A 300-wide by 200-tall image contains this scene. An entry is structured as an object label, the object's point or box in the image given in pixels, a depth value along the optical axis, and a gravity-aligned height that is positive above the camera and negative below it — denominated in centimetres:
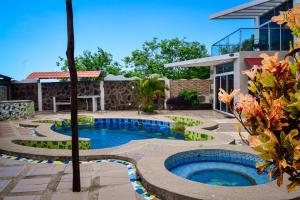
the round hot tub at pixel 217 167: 641 -184
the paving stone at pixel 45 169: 572 -155
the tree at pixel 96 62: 3809 +457
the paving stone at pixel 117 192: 447 -161
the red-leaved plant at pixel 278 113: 161 -12
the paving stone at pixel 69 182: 491 -158
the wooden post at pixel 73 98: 446 -3
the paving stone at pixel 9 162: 647 -154
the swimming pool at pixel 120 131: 1192 -175
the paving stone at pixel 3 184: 493 -159
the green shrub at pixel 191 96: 1980 -11
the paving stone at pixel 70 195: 443 -161
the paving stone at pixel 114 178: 514 -158
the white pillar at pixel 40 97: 2022 -6
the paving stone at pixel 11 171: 569 -156
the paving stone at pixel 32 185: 484 -159
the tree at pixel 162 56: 3569 +517
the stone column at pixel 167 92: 2048 +20
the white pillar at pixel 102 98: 2031 -22
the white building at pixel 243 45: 1417 +257
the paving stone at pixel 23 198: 446 -161
